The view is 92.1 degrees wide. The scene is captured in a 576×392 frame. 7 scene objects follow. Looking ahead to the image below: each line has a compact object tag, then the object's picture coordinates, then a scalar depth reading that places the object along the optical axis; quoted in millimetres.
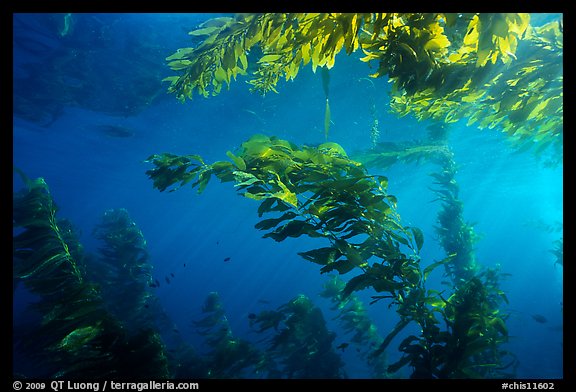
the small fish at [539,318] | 10388
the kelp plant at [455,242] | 2502
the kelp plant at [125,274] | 9789
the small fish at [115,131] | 19406
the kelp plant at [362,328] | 8891
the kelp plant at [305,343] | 6859
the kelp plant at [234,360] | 6770
